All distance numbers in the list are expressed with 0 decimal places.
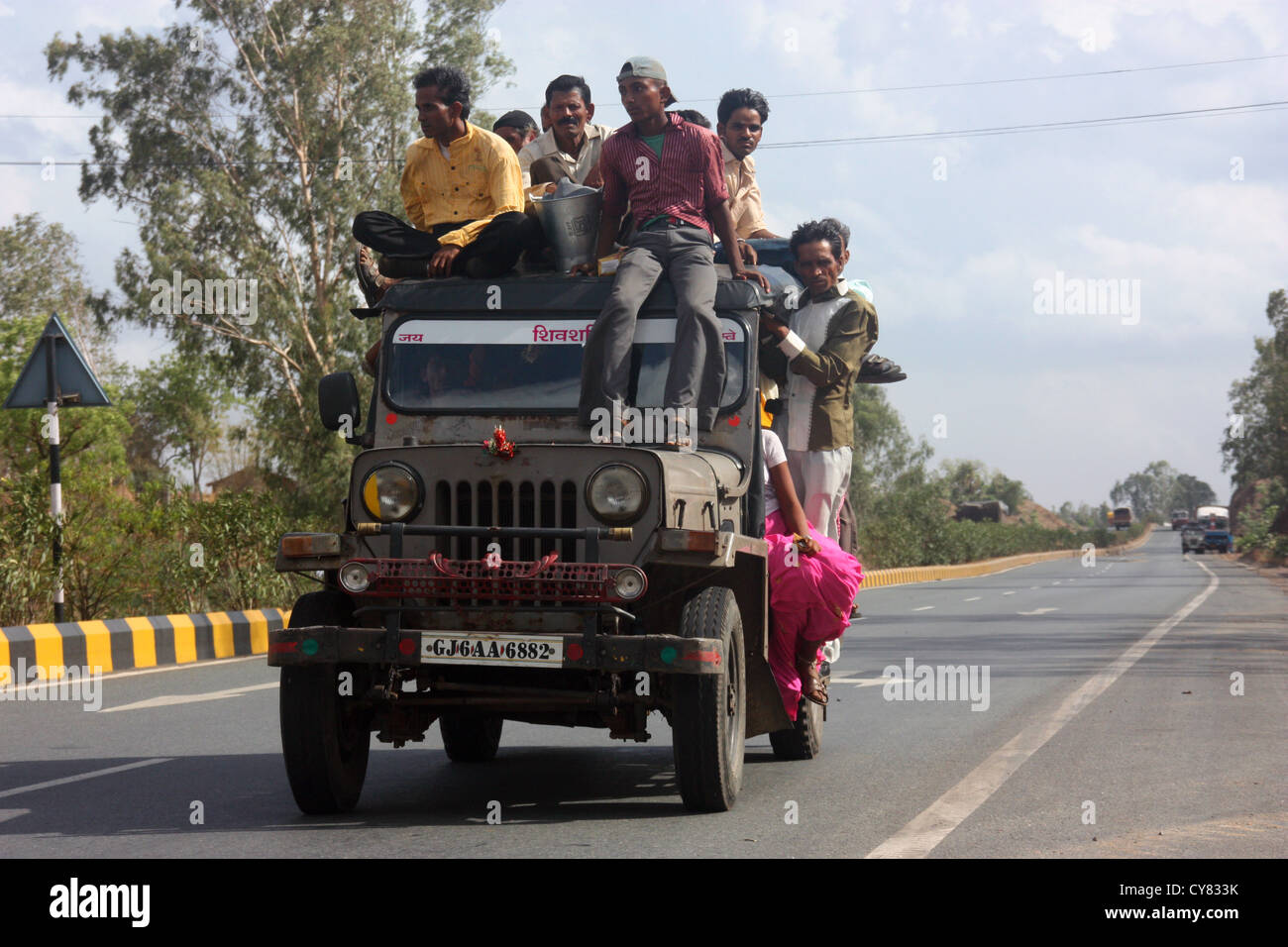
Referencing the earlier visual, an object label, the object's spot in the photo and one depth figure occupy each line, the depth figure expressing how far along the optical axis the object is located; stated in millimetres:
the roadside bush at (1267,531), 66350
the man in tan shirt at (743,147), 9609
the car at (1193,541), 98688
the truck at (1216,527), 98688
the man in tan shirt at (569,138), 9570
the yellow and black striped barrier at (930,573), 42719
